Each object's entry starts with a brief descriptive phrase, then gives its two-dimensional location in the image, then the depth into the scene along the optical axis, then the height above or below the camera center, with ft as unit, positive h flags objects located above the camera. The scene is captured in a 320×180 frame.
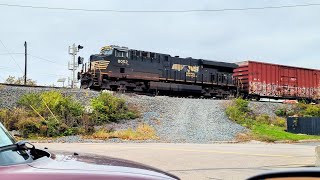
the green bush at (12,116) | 72.17 -3.05
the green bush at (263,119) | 95.09 -4.24
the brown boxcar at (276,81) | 128.77 +6.41
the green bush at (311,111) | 111.97 -2.76
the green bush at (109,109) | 82.28 -1.96
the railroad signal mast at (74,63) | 131.54 +12.48
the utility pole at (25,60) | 162.74 +16.32
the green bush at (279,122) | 97.46 -5.02
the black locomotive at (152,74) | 101.81 +6.69
